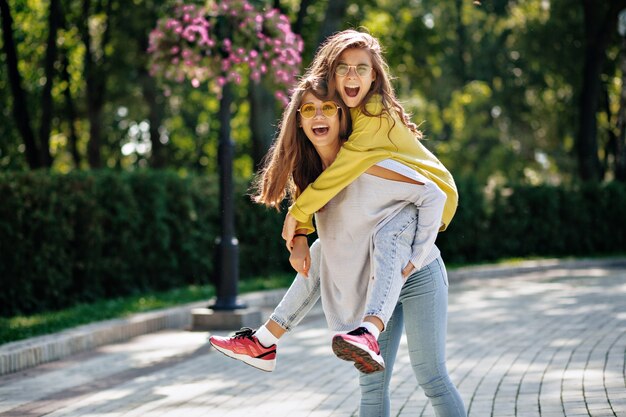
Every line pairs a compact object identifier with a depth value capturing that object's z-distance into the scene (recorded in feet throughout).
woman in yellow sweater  15.29
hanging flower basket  41.29
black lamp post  41.68
